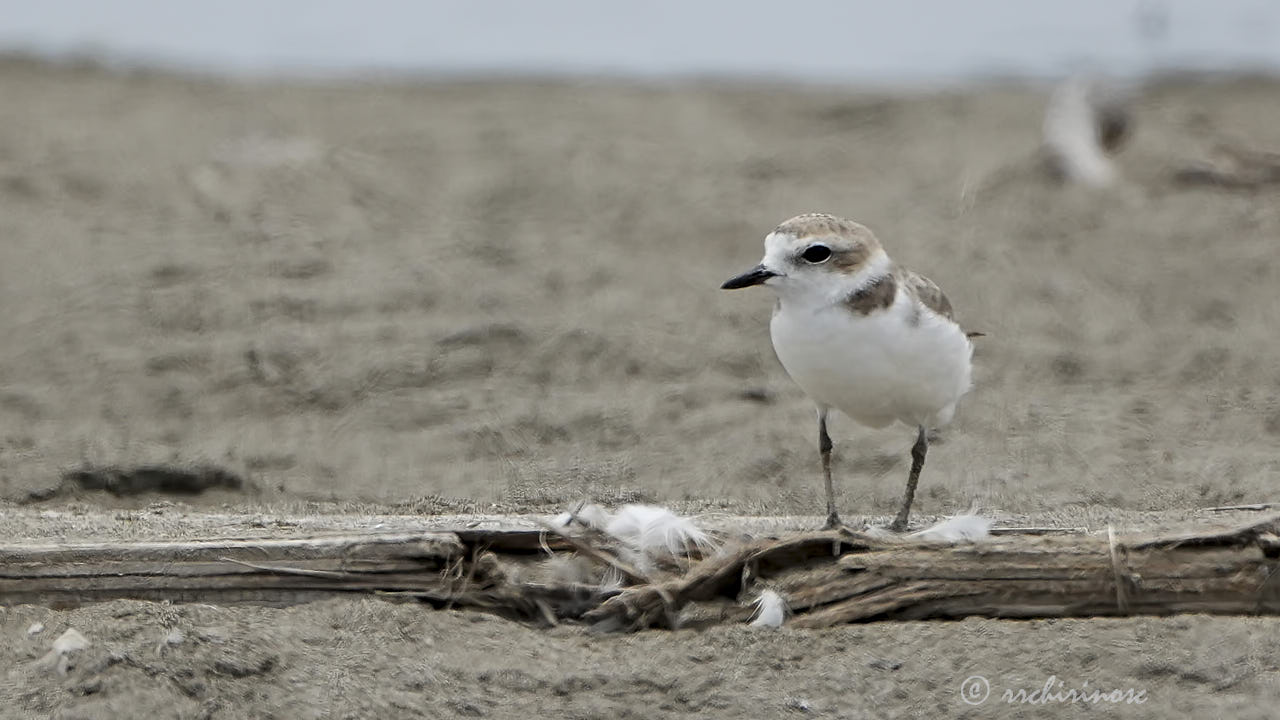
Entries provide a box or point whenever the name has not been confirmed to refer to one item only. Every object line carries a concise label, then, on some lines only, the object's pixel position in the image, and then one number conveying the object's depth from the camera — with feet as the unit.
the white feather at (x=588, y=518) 28.02
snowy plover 28.27
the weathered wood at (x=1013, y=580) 26.40
